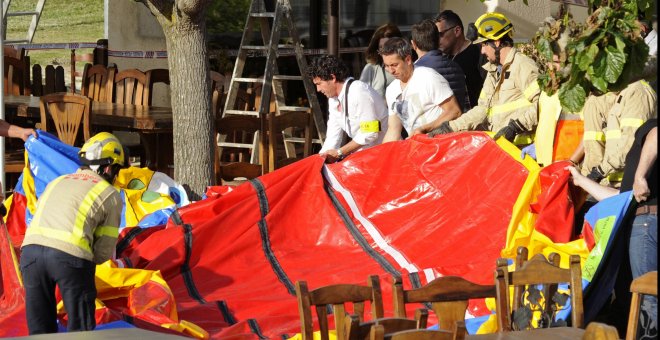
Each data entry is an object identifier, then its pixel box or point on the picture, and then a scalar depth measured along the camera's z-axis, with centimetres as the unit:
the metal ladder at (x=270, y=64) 2195
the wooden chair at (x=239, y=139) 1887
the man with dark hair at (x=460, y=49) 1823
